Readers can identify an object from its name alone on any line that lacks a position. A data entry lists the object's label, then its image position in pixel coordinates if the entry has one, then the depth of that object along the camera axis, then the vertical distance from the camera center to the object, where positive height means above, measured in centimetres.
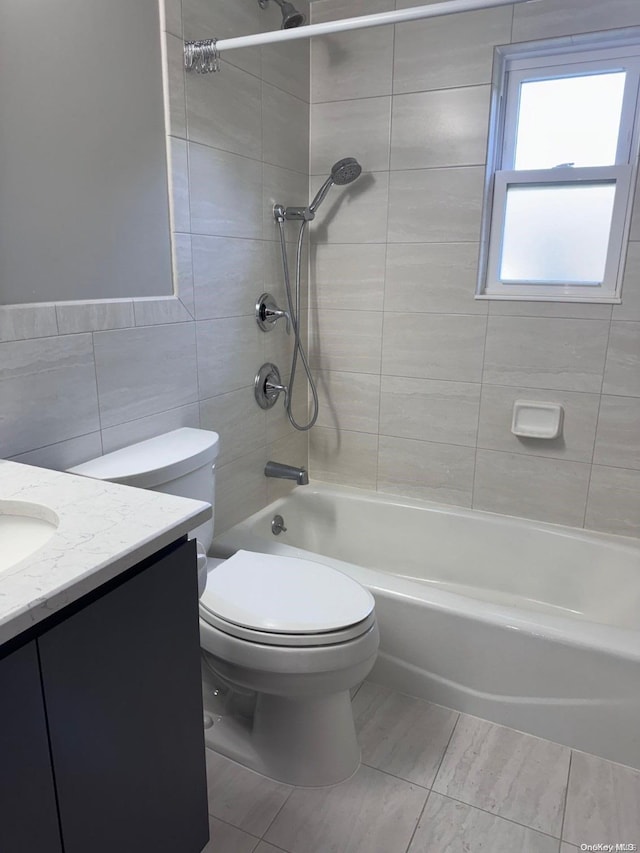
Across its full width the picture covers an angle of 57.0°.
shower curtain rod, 130 +59
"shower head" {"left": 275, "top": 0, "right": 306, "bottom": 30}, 179 +79
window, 192 +37
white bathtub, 158 -101
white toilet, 137 -82
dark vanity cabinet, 72 -61
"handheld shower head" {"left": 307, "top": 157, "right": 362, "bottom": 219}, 209 +37
